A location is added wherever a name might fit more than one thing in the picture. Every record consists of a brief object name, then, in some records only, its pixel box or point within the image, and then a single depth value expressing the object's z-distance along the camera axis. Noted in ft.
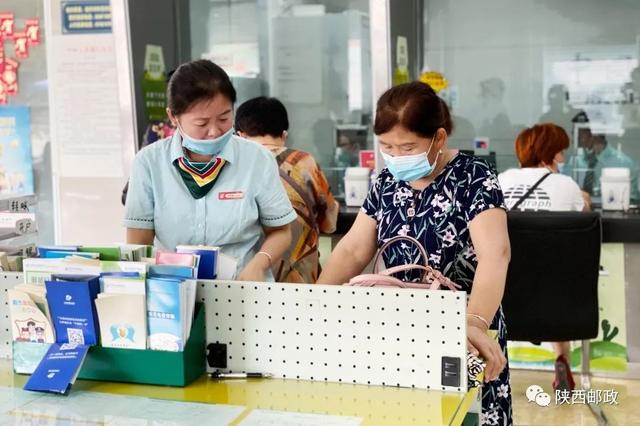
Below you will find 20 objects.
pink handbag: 7.41
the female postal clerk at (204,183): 9.12
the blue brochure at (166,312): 7.07
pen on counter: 7.31
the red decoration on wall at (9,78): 19.71
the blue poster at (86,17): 17.11
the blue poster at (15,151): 19.86
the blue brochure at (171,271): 7.29
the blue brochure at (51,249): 7.75
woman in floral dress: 7.95
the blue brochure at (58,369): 7.02
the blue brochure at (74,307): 7.25
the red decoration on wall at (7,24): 19.69
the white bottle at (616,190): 16.63
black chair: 13.65
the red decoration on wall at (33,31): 19.57
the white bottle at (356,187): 17.49
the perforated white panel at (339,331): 6.79
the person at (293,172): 13.15
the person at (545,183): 14.99
